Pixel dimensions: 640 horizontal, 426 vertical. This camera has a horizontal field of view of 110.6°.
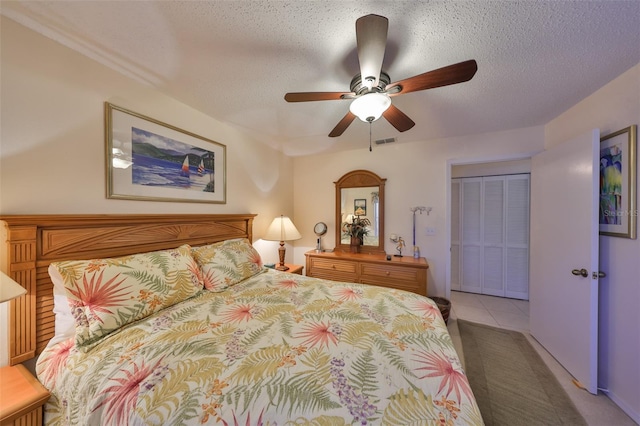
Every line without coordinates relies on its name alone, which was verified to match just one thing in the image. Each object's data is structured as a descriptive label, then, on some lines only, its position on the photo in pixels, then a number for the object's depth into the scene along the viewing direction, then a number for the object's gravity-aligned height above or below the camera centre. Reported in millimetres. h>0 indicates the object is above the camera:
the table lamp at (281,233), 2832 -269
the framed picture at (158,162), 1592 +422
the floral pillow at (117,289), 1119 -449
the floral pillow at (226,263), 1738 -447
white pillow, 1199 -587
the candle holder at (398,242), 3011 -396
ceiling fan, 1022 +745
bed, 760 -629
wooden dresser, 2615 -722
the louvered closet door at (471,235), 3711 -365
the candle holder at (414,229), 2916 -221
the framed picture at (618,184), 1513 +230
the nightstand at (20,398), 903 -812
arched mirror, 3178 +114
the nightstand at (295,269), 2776 -731
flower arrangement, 3217 -208
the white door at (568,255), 1672 -355
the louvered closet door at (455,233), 3834 -339
